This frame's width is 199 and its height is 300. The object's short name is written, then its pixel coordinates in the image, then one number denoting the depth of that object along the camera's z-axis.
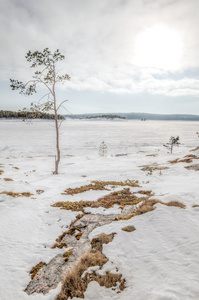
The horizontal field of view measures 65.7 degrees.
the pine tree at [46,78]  16.53
